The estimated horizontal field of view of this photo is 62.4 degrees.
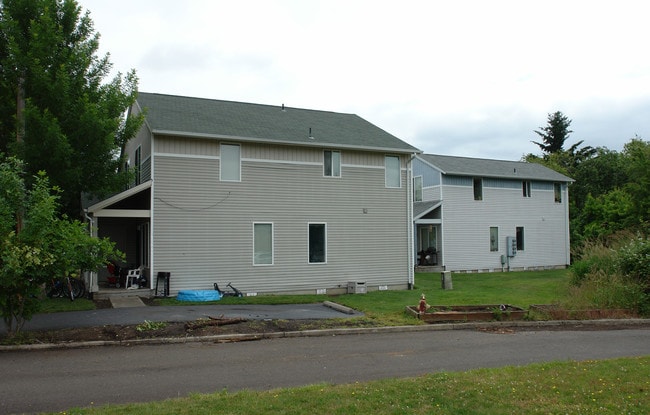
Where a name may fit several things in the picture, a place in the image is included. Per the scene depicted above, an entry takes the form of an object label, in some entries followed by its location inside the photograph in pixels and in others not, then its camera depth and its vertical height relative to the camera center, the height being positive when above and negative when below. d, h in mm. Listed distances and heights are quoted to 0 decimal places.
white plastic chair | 17766 -1147
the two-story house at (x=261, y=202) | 17406 +1478
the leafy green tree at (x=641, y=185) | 29031 +3053
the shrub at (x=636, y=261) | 15352 -595
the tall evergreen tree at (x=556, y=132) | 62156 +12635
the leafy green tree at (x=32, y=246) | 10016 -16
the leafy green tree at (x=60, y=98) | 14500 +4257
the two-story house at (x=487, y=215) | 29609 +1539
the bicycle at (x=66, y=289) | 16391 -1344
